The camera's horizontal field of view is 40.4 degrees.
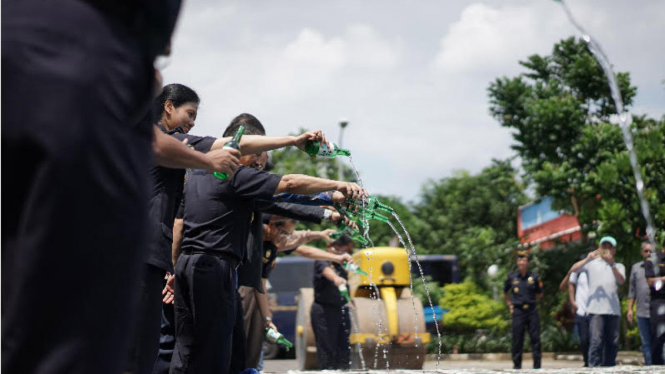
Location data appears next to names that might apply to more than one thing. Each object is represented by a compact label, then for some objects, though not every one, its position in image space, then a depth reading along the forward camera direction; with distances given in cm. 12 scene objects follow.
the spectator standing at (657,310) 1264
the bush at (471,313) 2458
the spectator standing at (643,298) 1325
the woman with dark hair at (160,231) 416
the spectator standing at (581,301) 1423
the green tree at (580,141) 2050
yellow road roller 1199
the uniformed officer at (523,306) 1523
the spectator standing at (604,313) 1355
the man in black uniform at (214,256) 494
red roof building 3684
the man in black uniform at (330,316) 1183
